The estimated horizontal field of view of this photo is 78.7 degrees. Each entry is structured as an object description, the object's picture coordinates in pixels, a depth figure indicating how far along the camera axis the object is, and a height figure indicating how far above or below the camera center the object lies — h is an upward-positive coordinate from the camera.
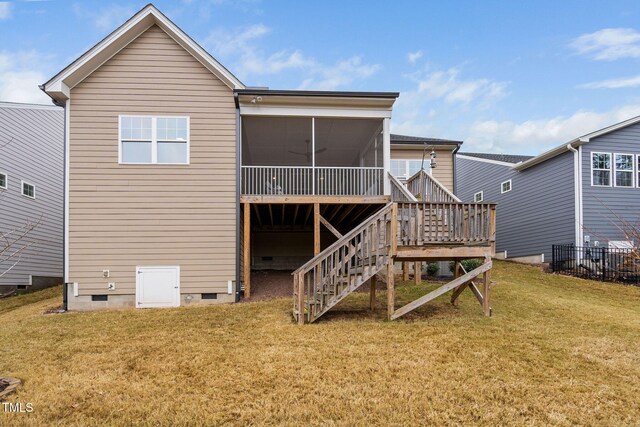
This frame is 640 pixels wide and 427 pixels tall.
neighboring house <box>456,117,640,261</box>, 14.68 +1.25
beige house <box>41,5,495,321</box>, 10.25 +1.43
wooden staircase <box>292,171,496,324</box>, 7.56 -0.49
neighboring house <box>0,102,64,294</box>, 13.60 +1.14
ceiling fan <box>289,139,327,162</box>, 14.77 +2.75
